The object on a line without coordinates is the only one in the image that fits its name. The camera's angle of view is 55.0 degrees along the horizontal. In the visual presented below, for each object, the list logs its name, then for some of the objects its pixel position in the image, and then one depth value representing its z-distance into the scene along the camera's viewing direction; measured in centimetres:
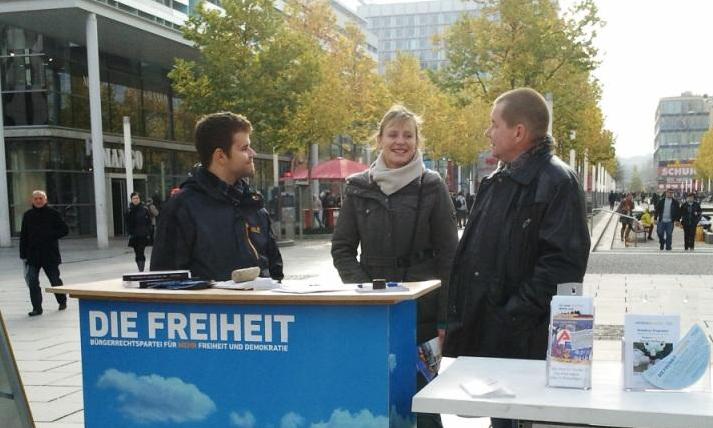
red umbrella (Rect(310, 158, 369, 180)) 2431
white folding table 206
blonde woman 349
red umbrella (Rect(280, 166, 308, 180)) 2659
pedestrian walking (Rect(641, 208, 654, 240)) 2323
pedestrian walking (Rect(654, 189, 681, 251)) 1855
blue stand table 242
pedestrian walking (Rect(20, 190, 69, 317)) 958
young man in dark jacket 322
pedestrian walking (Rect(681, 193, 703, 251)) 1873
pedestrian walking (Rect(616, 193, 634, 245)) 2191
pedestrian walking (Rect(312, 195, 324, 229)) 2614
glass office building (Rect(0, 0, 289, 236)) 2255
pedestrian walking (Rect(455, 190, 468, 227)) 2814
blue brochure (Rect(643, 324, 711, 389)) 229
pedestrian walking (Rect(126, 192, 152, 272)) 1348
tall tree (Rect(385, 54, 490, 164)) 3906
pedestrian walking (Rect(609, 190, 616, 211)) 6281
